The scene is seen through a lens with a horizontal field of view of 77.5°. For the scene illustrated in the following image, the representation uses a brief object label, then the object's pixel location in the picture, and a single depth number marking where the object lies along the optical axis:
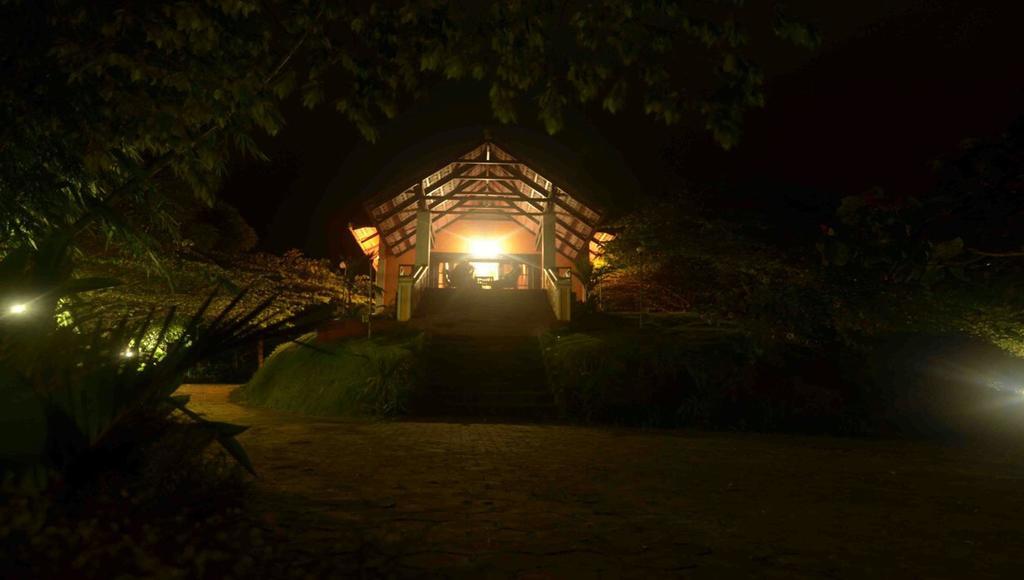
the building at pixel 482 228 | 22.09
